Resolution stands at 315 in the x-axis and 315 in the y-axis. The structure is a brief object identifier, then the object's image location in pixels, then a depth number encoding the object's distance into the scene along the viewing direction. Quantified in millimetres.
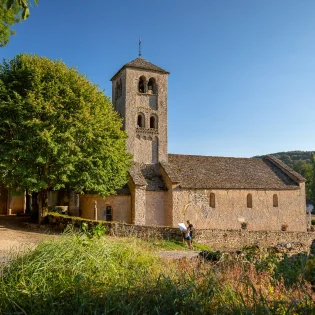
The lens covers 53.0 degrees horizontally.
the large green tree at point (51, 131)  20672
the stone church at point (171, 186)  27797
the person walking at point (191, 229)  20531
